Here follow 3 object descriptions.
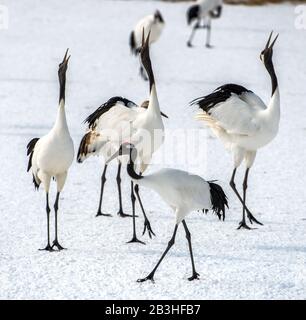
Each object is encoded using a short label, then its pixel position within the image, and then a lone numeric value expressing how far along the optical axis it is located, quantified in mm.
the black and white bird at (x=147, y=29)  23375
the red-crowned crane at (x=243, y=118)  10844
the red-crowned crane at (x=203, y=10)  28766
